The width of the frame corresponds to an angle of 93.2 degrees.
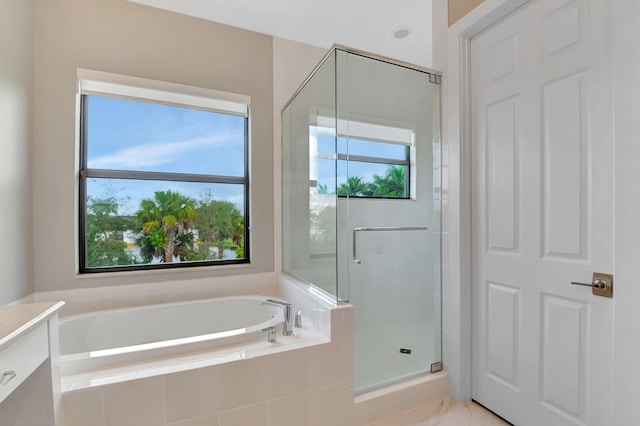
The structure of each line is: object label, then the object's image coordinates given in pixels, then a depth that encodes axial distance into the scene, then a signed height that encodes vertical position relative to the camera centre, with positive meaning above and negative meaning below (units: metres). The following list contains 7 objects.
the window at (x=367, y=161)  2.11 +0.40
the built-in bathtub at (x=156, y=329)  1.47 -0.77
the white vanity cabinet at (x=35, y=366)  0.98 -0.55
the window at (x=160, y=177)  2.33 +0.29
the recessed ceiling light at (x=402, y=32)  2.49 +1.51
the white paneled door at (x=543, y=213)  1.26 -0.01
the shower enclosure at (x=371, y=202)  1.99 +0.07
